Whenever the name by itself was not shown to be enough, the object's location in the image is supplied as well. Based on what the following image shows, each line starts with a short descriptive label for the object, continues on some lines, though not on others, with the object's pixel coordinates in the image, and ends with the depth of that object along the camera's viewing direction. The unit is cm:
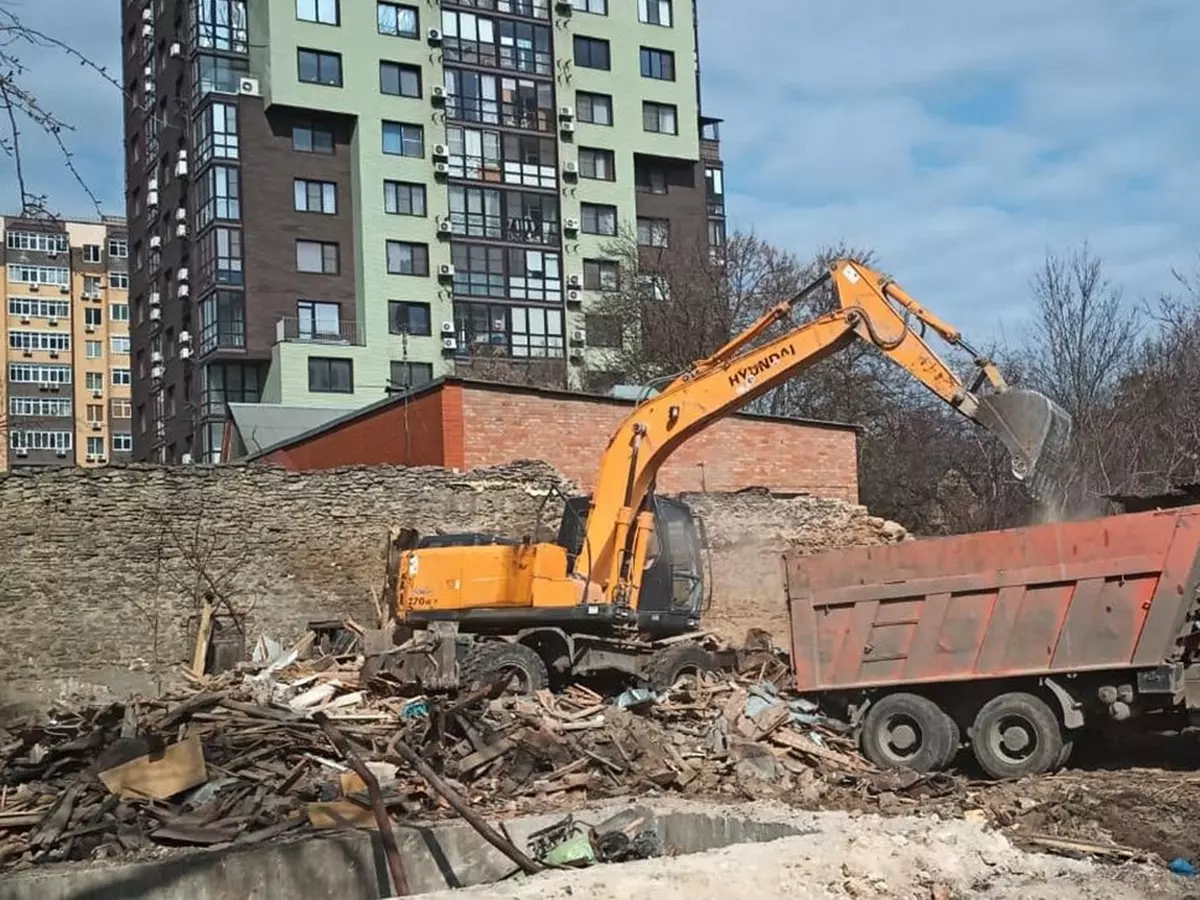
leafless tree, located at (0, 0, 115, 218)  437
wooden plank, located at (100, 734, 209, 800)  1015
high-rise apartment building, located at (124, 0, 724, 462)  4959
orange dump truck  1104
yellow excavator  1499
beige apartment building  7200
